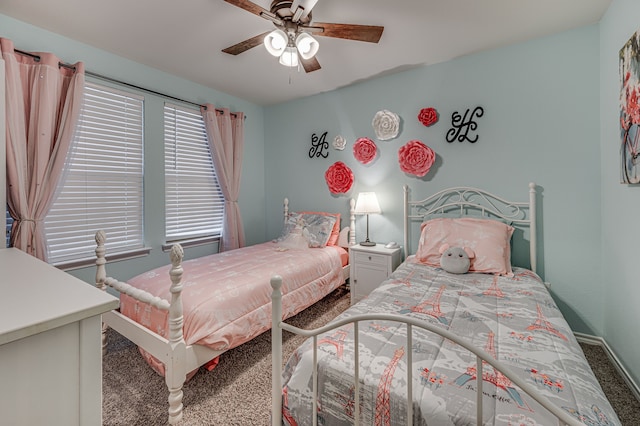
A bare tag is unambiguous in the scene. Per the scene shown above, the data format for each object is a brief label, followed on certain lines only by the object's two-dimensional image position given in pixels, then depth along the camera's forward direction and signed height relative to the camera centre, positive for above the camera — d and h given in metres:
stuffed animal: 2.21 -0.37
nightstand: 2.90 -0.55
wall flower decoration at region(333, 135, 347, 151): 3.54 +0.89
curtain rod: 2.17 +1.26
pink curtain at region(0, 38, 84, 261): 2.07 +0.66
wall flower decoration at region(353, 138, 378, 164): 3.30 +0.74
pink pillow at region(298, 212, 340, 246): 3.49 -0.24
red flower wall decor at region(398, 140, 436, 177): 2.92 +0.58
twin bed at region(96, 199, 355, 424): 1.60 -0.61
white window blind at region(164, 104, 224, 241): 3.21 +0.42
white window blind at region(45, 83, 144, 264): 2.44 +0.30
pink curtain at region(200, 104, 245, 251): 3.47 +0.72
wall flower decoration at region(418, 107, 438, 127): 2.91 +1.00
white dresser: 0.67 -0.36
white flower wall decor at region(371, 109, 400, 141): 3.15 +1.00
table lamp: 3.11 +0.09
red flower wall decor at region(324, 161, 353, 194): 3.50 +0.45
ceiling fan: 1.71 +1.21
